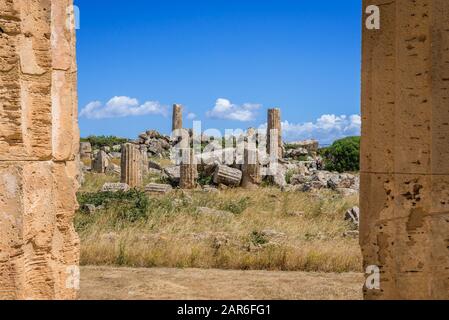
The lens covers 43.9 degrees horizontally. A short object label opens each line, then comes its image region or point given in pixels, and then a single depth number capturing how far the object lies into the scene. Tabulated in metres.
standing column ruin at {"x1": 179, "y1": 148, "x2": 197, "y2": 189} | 22.00
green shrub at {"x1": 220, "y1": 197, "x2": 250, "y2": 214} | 15.14
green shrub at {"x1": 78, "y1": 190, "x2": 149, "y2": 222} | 13.27
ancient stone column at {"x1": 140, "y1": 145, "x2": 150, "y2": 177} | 26.89
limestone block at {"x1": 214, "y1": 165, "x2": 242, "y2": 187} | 21.69
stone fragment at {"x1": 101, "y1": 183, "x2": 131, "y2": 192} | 19.50
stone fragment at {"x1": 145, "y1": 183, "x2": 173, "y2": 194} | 20.16
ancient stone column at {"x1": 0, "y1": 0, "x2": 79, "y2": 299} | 4.10
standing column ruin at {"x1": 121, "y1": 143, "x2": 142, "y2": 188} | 22.48
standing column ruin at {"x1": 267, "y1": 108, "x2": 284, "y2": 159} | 29.39
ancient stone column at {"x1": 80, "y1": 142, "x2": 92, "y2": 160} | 34.93
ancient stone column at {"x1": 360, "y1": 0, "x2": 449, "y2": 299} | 3.69
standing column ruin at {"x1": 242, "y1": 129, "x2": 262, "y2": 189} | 21.73
